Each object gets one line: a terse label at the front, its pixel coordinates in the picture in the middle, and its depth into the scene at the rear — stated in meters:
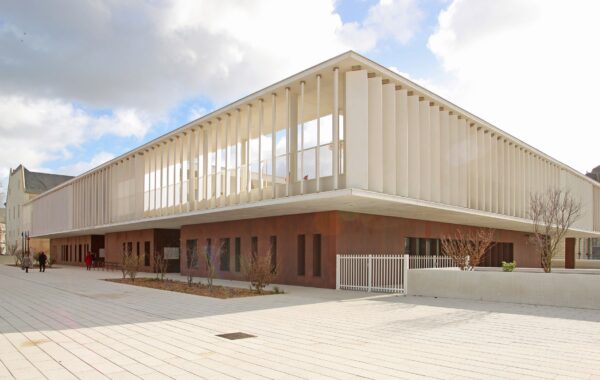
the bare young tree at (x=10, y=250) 52.25
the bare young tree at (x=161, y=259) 34.12
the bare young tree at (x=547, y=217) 20.29
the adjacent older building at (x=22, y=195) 80.50
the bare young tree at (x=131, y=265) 25.57
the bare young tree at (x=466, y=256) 18.58
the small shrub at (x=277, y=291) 18.31
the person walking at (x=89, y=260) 41.16
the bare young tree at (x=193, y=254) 30.45
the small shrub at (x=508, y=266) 19.47
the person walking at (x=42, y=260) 37.83
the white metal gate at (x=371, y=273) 18.30
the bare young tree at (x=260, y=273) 18.66
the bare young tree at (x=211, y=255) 27.78
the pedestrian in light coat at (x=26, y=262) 37.72
